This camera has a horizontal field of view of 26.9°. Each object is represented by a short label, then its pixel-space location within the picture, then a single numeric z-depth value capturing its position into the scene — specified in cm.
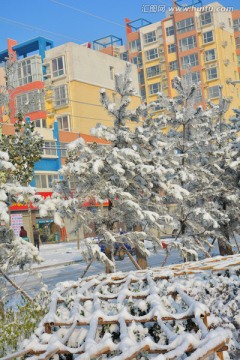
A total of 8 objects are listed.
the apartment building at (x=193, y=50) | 6788
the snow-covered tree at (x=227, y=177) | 1878
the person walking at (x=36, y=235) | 3200
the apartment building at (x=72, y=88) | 5347
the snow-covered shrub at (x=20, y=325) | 580
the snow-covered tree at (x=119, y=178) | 1252
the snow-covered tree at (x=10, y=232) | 941
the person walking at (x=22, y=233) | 3219
